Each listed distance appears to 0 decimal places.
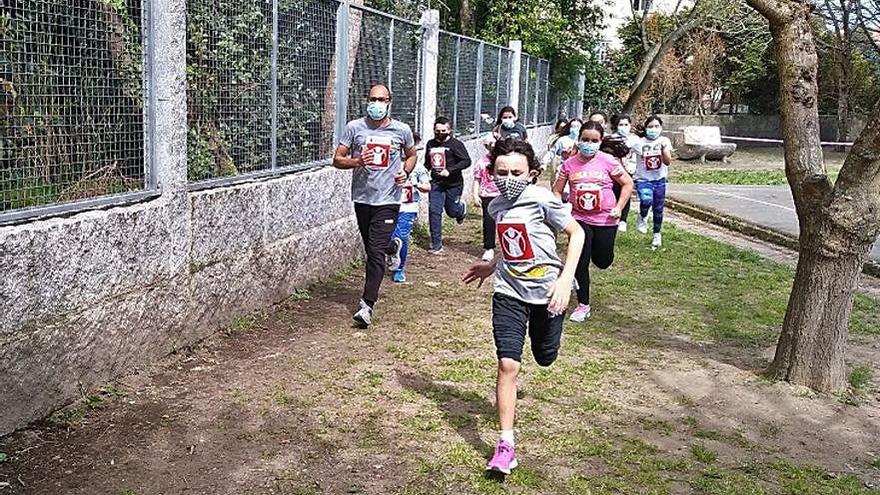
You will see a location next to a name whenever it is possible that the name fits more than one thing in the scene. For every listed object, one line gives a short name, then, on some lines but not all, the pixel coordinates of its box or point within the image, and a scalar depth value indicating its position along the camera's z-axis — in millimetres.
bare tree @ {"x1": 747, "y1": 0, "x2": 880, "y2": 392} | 5676
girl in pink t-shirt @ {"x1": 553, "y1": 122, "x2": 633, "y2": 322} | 7594
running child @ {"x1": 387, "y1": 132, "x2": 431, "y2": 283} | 8945
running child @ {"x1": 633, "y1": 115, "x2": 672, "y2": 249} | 11578
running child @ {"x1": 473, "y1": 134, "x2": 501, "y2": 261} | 9977
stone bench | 27031
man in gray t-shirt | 7312
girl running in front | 4703
